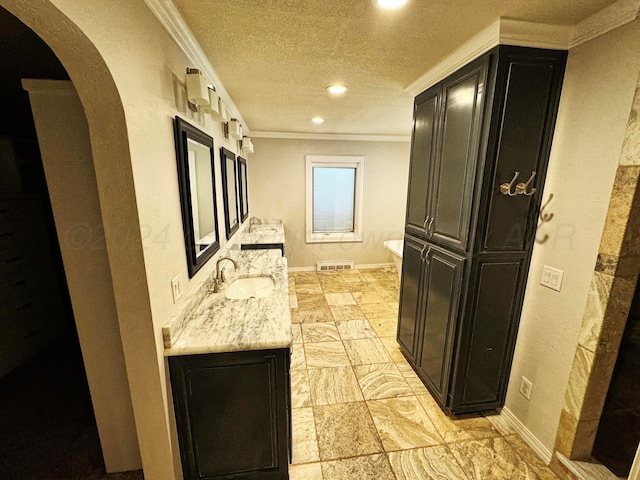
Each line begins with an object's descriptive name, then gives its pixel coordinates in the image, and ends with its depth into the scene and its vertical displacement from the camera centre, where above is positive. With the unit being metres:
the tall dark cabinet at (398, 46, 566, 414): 1.42 -0.13
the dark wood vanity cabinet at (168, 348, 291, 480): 1.24 -1.09
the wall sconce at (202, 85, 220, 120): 1.61 +0.49
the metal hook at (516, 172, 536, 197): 1.51 -0.01
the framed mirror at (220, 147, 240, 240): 2.42 -0.06
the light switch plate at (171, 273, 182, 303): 1.31 -0.51
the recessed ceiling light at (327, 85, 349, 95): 2.22 +0.81
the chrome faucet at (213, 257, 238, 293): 1.83 -0.66
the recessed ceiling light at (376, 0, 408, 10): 1.13 +0.77
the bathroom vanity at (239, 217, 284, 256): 3.16 -0.66
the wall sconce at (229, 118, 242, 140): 2.50 +0.52
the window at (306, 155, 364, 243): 4.61 -0.22
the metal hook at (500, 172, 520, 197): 1.50 +0.01
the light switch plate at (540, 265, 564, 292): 1.46 -0.50
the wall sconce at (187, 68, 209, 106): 1.39 +0.51
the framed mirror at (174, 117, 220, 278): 1.40 -0.05
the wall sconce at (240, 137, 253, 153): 3.36 +0.50
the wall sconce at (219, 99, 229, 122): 1.93 +0.53
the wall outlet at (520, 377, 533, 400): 1.66 -1.24
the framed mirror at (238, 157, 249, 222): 3.38 -0.05
